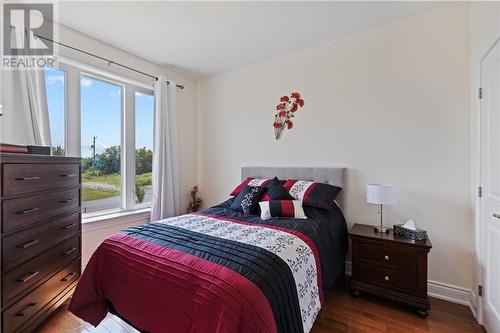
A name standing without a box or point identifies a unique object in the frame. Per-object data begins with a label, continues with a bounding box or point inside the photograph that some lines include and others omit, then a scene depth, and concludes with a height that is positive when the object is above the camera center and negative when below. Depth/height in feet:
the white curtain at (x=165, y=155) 10.45 +0.48
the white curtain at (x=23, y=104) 6.56 +1.80
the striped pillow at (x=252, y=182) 9.14 -0.70
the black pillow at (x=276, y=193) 7.95 -0.96
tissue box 6.53 -1.97
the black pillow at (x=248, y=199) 7.88 -1.20
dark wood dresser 4.79 -1.68
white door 5.12 -0.53
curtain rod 7.56 +4.13
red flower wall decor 9.76 +2.34
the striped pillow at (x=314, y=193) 7.70 -0.95
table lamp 6.89 -0.88
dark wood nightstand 6.17 -2.90
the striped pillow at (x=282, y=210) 7.14 -1.39
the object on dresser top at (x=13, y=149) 5.10 +0.39
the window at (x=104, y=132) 8.19 +1.37
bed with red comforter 3.58 -2.03
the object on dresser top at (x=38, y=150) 5.83 +0.41
